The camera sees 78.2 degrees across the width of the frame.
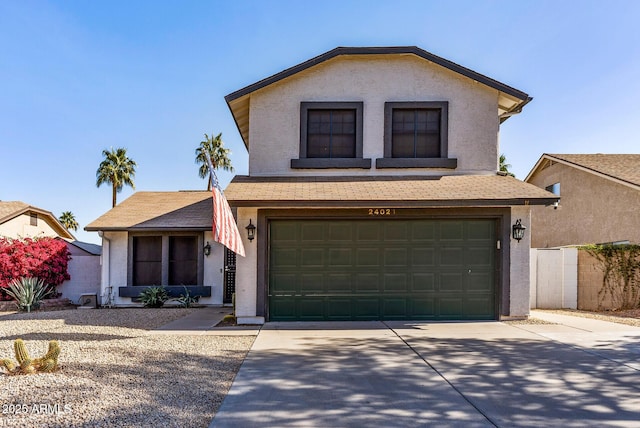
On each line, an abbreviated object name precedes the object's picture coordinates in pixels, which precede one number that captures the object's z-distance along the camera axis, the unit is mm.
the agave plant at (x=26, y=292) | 12055
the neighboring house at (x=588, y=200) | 15594
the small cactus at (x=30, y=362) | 5133
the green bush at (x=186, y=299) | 12674
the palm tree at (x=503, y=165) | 33672
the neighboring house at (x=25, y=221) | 18766
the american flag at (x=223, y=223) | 6707
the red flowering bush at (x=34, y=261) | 12836
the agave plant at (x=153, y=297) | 12633
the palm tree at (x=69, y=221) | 45969
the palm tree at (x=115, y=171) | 34188
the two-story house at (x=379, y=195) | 9430
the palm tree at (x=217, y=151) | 34594
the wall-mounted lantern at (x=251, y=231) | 9383
